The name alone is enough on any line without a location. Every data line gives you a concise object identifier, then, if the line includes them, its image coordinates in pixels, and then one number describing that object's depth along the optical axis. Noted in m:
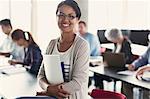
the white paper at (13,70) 3.81
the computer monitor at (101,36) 6.61
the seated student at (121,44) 4.59
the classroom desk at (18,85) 2.83
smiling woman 2.09
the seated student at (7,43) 5.31
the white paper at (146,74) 3.56
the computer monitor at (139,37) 6.17
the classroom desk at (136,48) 5.54
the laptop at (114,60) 3.95
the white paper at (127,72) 3.78
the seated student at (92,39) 5.58
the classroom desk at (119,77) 3.26
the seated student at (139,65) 3.96
